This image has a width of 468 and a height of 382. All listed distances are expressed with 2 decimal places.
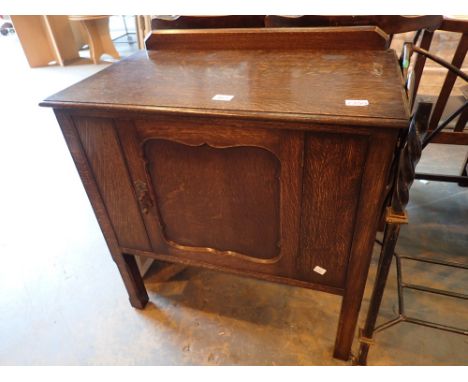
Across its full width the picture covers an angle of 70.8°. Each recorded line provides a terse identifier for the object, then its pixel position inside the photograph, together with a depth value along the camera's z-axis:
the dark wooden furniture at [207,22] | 1.17
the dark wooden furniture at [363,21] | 1.09
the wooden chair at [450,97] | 1.18
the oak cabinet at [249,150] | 0.69
